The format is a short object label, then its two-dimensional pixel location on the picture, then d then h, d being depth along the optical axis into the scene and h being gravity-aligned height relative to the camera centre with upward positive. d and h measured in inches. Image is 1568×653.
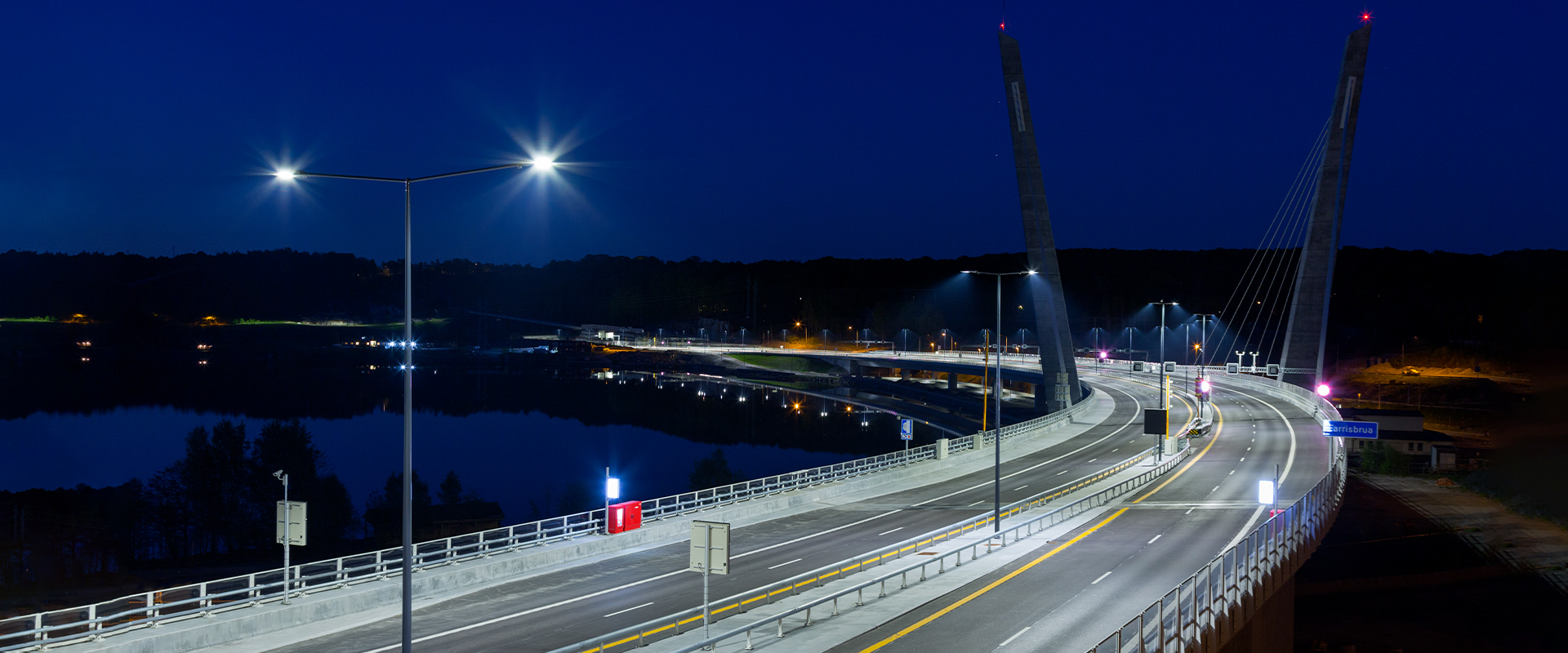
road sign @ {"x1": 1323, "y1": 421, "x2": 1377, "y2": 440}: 1973.4 -202.1
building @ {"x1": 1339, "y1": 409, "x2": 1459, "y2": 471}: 3440.0 -392.1
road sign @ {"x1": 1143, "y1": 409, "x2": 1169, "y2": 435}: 2306.2 -225.2
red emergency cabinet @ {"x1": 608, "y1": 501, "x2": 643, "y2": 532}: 1264.8 -240.2
